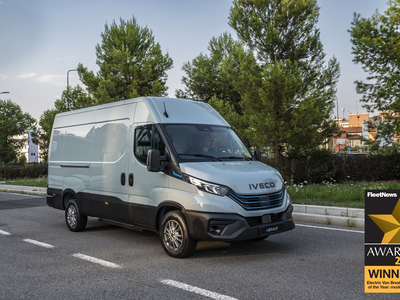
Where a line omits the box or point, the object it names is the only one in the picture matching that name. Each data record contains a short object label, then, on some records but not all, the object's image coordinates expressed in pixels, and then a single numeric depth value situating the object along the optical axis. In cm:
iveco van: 541
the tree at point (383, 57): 1574
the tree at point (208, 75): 3697
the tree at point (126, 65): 3069
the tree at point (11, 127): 5012
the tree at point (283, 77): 1505
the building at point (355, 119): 14188
